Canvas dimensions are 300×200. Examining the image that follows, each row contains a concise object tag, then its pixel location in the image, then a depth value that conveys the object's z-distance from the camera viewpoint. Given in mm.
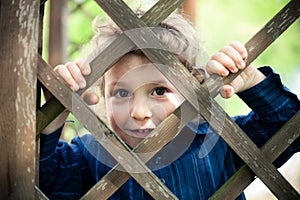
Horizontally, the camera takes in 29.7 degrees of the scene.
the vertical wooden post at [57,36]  5301
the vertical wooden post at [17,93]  1346
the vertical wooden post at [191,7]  4365
